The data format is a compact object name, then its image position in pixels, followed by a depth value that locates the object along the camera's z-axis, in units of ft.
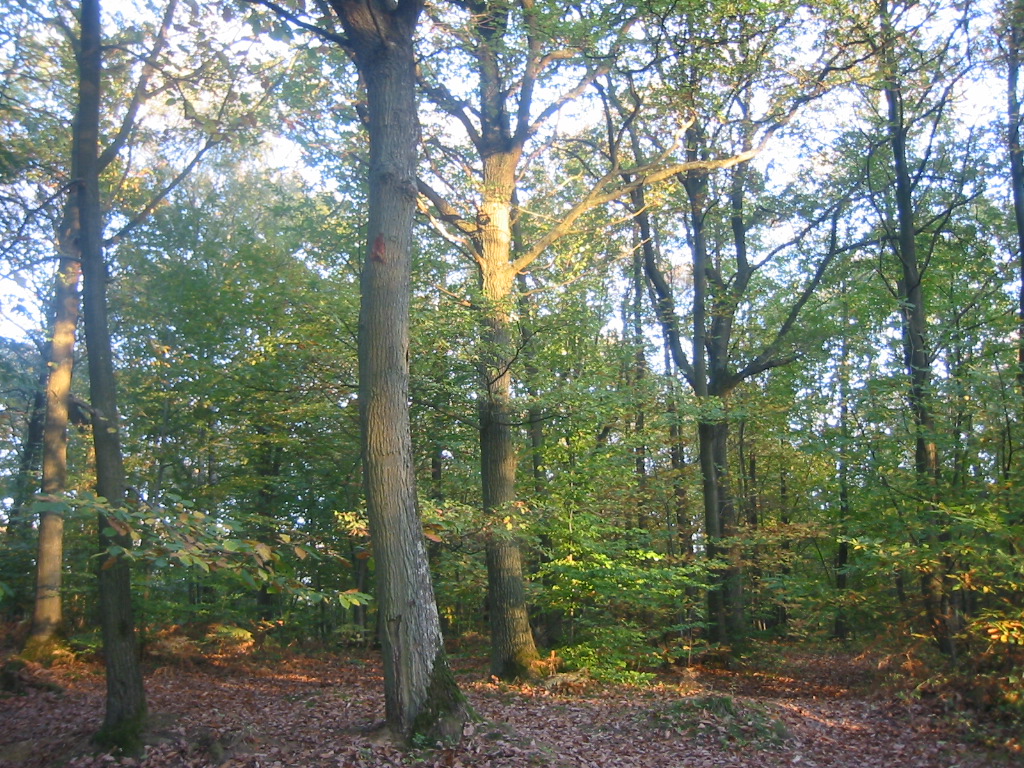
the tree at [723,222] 41.14
